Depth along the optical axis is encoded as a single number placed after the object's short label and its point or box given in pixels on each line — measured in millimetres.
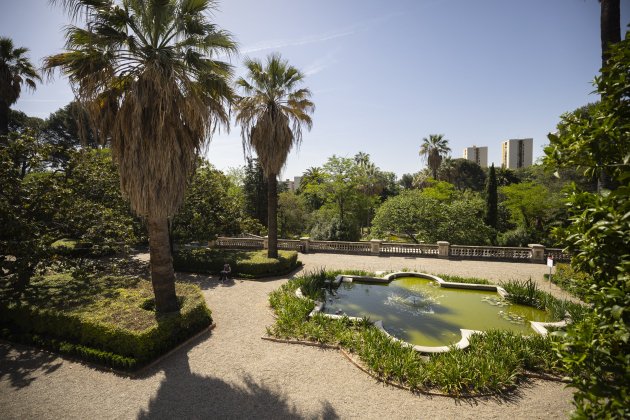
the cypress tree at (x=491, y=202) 32312
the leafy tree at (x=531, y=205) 28005
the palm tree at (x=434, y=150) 45184
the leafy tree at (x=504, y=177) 51562
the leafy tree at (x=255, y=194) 35094
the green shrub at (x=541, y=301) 10844
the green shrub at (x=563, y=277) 14445
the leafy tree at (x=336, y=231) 26766
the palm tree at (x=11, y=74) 20750
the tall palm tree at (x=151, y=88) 8398
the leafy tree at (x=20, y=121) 38875
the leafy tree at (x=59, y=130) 44281
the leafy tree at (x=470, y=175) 59531
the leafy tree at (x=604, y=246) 3002
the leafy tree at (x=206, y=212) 18078
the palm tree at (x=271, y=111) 16469
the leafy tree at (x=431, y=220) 24516
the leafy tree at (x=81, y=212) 11547
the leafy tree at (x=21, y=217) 9609
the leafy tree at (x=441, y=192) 31805
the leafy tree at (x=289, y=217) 34969
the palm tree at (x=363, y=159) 60209
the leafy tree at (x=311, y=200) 44094
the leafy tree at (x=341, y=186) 32688
